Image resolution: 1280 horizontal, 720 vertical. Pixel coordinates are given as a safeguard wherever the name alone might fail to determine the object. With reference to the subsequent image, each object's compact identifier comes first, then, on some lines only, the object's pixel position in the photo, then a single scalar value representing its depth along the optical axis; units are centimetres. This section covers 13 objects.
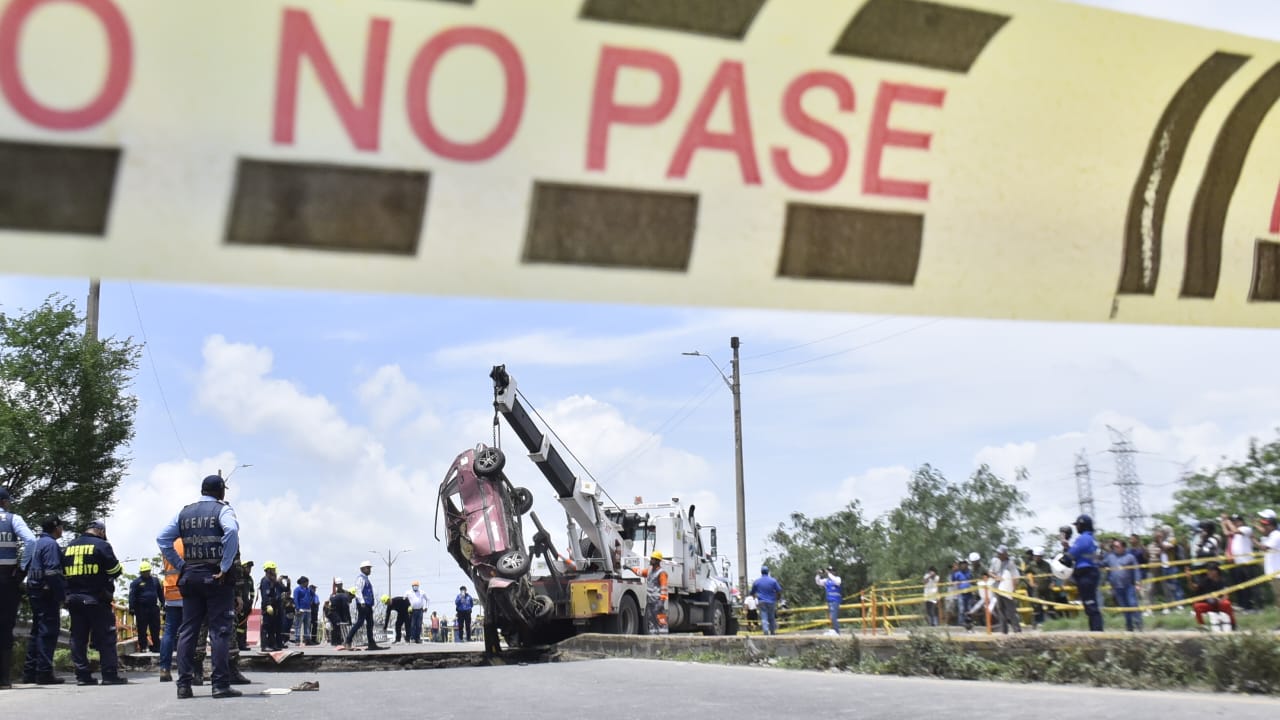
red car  1817
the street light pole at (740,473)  3838
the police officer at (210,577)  999
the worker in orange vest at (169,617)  1220
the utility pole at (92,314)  2678
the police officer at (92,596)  1211
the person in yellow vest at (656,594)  2257
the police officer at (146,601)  2122
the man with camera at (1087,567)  1427
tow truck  1827
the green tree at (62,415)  2498
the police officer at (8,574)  1135
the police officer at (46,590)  1204
